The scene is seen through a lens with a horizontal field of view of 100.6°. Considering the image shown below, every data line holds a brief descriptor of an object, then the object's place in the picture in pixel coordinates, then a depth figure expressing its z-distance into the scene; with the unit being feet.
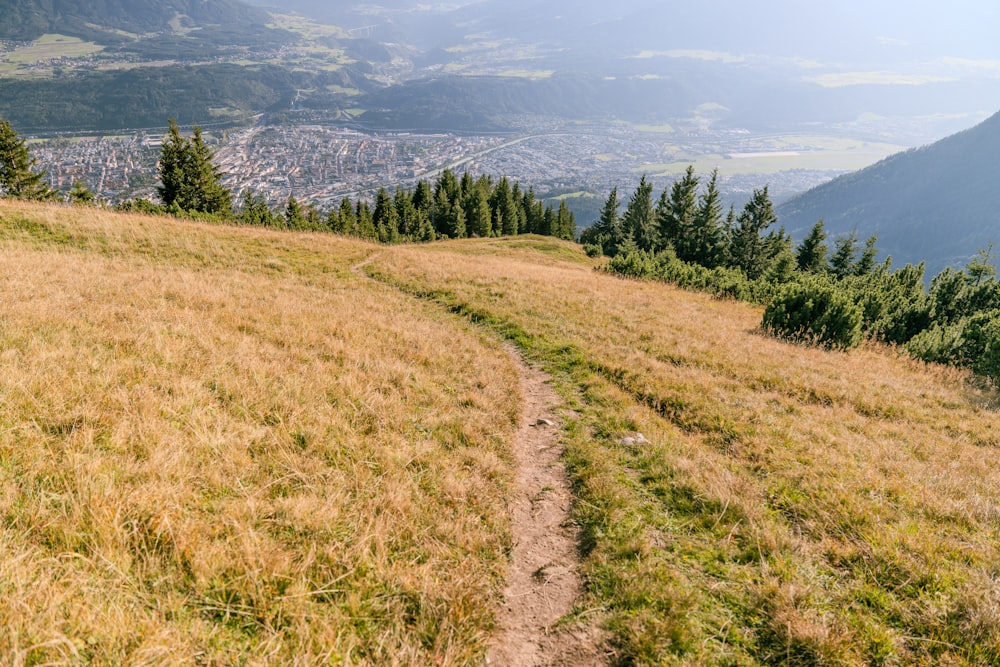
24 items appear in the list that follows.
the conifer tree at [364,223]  225.76
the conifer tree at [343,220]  241.70
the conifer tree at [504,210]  264.11
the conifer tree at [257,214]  174.17
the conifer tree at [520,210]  289.94
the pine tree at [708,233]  180.86
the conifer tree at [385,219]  227.92
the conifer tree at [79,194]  166.67
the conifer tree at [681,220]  189.06
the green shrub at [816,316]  50.85
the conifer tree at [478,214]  246.06
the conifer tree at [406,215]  243.60
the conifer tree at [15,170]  153.28
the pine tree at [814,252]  179.42
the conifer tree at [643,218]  226.38
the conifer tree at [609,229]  251.60
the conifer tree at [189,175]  161.27
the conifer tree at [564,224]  301.22
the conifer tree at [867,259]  182.09
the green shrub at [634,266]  110.11
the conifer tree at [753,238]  178.50
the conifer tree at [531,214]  295.28
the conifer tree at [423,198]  271.08
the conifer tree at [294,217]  219.61
